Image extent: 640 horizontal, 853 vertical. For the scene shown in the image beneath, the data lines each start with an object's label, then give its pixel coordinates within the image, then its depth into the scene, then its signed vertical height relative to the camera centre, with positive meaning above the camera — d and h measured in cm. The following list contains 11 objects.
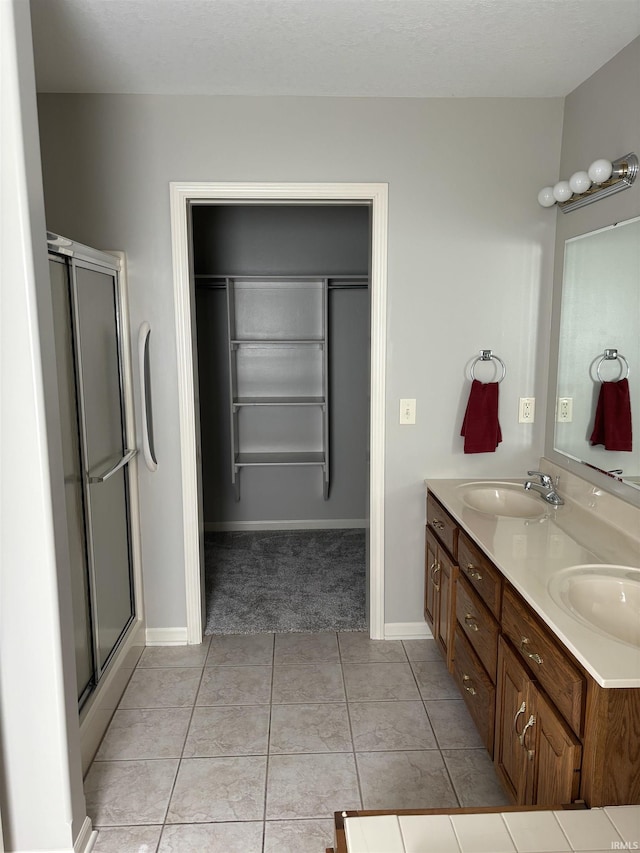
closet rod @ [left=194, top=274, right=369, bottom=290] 443 +44
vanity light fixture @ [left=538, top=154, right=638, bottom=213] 225 +60
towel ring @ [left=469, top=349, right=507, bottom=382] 299 -8
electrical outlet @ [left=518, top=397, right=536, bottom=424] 306 -34
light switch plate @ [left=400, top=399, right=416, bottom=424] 305 -34
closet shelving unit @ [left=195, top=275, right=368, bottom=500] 456 -20
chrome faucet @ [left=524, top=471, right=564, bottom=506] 266 -64
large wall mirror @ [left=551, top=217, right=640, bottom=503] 228 -4
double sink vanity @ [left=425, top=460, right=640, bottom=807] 144 -82
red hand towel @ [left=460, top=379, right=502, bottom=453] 296 -37
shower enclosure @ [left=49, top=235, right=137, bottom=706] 222 -42
